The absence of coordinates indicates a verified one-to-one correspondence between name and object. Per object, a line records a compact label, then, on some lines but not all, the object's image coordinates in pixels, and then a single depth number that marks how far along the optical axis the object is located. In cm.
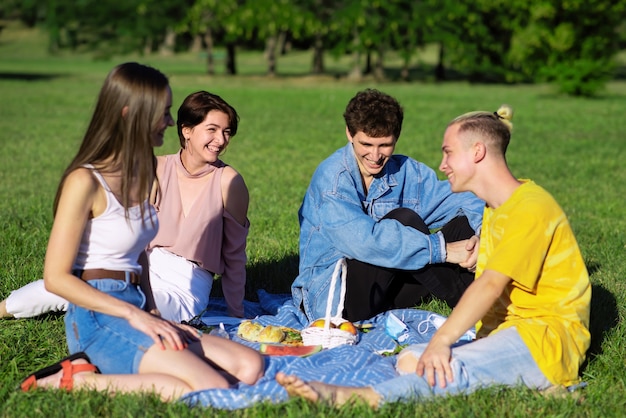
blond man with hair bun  407
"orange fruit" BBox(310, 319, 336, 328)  524
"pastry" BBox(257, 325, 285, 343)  520
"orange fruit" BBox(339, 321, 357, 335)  524
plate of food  521
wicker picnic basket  510
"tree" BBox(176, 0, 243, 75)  4127
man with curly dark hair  533
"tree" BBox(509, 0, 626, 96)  3725
